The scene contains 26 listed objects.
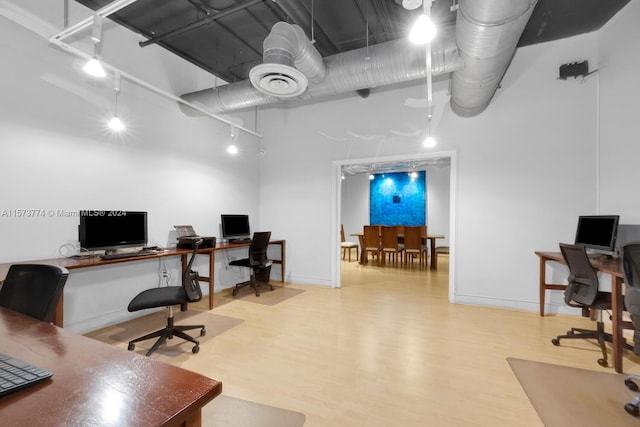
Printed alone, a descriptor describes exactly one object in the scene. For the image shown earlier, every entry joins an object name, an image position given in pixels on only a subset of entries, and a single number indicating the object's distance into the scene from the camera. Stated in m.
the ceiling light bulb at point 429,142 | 3.78
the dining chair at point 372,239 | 6.89
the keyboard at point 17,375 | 0.73
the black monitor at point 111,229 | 2.91
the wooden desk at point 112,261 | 2.34
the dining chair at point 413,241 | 6.48
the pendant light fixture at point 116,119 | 3.00
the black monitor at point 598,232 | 2.80
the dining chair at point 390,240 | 6.66
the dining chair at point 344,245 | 7.38
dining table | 6.52
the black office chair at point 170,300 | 2.53
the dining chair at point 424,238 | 6.58
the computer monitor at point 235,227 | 4.66
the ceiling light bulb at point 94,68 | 2.27
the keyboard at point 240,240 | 4.72
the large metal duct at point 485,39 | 2.08
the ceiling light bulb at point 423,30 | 1.73
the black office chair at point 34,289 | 1.41
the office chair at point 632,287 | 1.90
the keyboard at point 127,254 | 2.89
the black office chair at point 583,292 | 2.53
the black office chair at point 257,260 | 4.41
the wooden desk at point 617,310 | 2.28
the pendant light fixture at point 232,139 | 4.36
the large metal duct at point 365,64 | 2.87
